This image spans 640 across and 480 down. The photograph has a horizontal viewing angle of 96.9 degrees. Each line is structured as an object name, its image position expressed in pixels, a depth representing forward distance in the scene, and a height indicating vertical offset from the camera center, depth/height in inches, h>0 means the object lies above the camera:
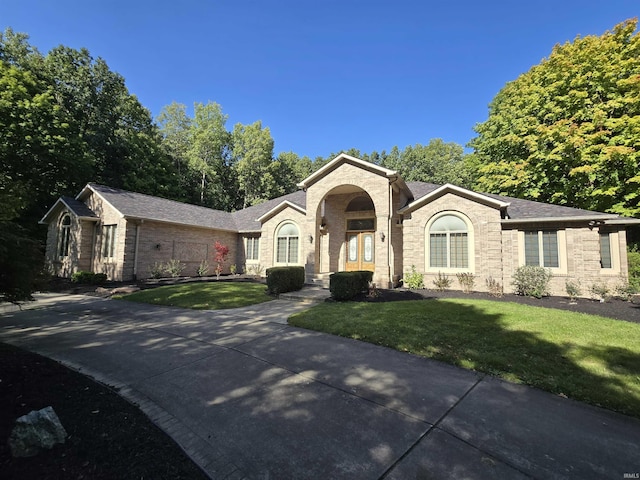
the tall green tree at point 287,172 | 1491.1 +481.3
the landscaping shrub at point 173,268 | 699.4 -30.7
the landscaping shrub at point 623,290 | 446.9 -43.4
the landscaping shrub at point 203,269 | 763.4 -35.2
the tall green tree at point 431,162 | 1505.9 +580.8
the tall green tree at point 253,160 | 1454.2 +495.6
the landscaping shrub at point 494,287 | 489.5 -47.1
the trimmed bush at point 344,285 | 428.5 -40.6
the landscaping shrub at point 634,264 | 566.3 -2.3
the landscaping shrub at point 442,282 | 536.7 -42.1
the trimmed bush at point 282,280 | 482.6 -39.0
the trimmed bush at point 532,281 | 476.4 -33.0
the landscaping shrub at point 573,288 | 471.5 -43.9
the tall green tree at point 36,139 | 768.9 +327.0
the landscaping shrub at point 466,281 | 520.1 -38.1
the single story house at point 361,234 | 503.5 +53.6
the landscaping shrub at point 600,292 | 456.4 -47.5
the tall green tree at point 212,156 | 1445.6 +523.1
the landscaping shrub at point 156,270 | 671.1 -35.0
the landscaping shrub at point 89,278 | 612.1 -51.3
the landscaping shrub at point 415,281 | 559.6 -42.3
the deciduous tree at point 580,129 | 643.5 +332.2
